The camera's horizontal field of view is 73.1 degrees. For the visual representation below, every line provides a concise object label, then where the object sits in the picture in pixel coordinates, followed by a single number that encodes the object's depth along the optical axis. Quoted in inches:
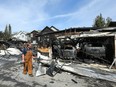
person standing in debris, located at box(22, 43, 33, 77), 154.5
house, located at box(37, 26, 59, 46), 813.2
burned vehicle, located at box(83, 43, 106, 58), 236.8
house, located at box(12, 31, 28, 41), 1110.0
